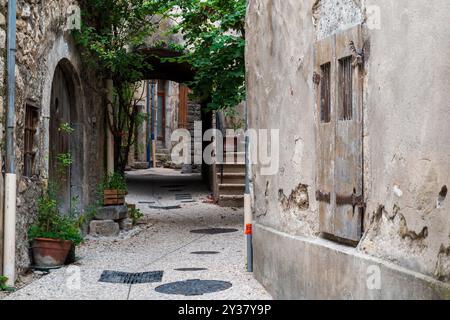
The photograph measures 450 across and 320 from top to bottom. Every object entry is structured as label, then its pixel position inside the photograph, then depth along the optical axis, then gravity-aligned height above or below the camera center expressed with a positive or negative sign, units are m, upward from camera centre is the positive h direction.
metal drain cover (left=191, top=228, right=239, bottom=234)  9.77 -1.23
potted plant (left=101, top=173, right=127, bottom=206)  9.78 -0.56
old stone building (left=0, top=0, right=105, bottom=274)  6.03 +0.59
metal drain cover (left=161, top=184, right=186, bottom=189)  16.35 -0.84
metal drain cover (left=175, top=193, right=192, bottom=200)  14.46 -0.99
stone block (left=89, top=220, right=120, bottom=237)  9.32 -1.11
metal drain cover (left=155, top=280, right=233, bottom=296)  5.51 -1.24
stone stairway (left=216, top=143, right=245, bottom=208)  12.71 -0.57
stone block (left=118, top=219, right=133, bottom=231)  9.98 -1.14
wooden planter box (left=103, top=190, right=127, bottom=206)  9.77 -0.68
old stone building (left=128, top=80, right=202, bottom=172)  24.73 +1.57
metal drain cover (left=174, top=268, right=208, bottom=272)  6.73 -1.26
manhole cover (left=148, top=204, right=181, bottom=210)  12.98 -1.11
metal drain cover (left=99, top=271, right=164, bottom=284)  6.11 -1.26
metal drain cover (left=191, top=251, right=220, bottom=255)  7.96 -1.27
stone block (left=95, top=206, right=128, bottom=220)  9.57 -0.90
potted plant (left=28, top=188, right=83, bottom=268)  6.40 -0.86
